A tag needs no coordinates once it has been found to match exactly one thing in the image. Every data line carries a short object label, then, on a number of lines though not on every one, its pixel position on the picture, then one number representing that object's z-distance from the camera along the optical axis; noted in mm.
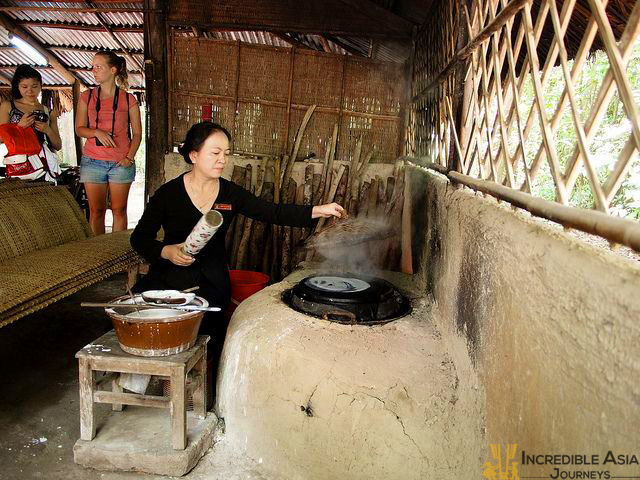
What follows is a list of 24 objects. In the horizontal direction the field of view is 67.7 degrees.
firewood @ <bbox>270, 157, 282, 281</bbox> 5484
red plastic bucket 3860
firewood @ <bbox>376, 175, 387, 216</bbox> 5281
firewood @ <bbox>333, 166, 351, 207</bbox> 5430
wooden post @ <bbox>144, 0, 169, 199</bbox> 5211
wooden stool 2383
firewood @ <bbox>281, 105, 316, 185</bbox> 5445
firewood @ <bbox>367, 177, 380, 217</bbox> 5305
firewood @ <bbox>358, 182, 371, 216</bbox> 5324
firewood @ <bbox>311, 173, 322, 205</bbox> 5449
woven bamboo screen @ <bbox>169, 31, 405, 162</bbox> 5387
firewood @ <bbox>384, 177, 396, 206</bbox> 5309
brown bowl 2316
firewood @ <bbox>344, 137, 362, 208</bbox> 5414
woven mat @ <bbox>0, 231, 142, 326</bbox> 2775
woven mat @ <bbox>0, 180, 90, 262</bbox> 3721
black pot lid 2758
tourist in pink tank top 4590
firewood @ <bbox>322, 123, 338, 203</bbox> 5483
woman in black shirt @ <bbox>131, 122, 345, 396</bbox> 3135
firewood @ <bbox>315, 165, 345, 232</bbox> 5363
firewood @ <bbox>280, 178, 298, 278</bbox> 5426
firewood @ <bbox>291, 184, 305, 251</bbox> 5453
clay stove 2203
